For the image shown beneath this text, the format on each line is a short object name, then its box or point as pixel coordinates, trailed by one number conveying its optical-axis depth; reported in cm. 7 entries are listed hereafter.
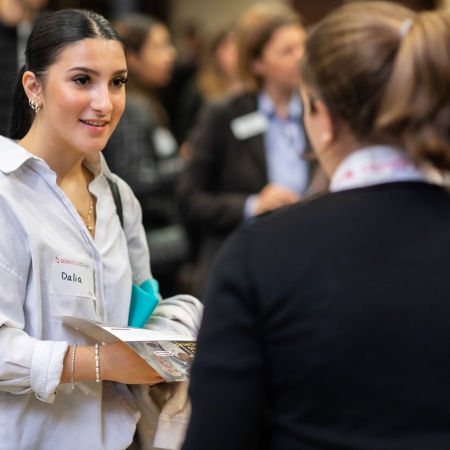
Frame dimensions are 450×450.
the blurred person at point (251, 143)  668
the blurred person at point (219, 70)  1110
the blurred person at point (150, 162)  678
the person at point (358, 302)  215
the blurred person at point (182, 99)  1116
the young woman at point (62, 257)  301
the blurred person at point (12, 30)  704
